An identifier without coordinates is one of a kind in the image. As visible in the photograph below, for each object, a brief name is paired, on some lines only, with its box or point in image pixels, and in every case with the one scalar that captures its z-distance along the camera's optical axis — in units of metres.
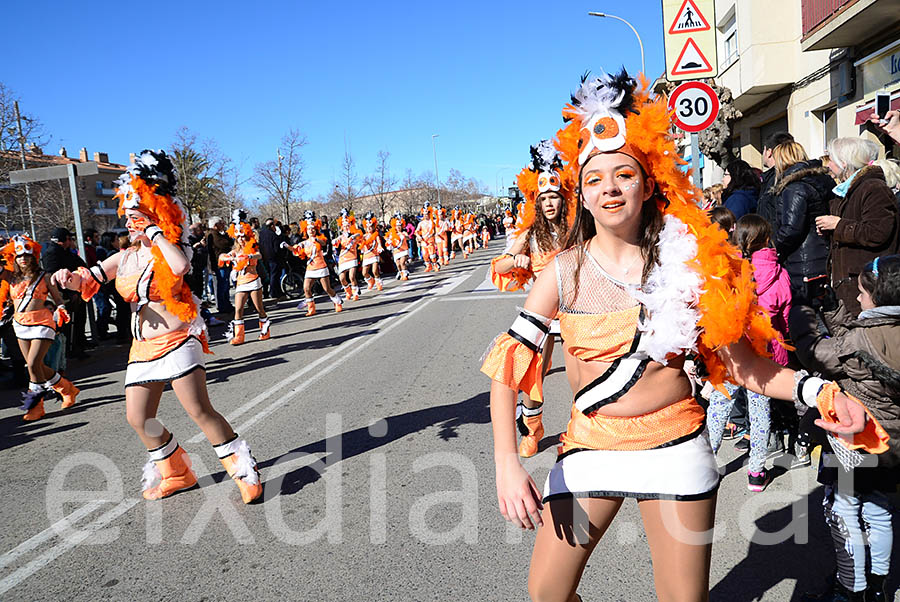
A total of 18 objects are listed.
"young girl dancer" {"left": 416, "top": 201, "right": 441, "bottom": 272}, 23.88
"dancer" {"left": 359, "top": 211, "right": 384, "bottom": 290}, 18.55
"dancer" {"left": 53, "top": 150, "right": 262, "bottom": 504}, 4.21
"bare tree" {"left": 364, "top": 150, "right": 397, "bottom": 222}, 43.10
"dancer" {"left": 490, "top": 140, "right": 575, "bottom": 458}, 4.89
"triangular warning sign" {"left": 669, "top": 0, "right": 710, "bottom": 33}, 8.04
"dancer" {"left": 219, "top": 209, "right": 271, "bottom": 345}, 10.87
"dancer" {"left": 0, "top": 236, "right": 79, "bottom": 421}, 7.03
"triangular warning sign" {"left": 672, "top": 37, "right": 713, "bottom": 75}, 8.19
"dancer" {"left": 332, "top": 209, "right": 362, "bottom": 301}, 15.63
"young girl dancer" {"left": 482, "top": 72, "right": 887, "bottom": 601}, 2.03
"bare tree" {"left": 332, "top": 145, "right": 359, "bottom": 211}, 36.08
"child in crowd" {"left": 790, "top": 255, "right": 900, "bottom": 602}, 2.58
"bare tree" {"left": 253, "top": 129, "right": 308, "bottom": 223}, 28.62
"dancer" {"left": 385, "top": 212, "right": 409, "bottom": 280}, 21.47
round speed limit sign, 7.77
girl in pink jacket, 4.02
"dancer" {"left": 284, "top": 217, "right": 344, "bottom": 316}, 13.87
